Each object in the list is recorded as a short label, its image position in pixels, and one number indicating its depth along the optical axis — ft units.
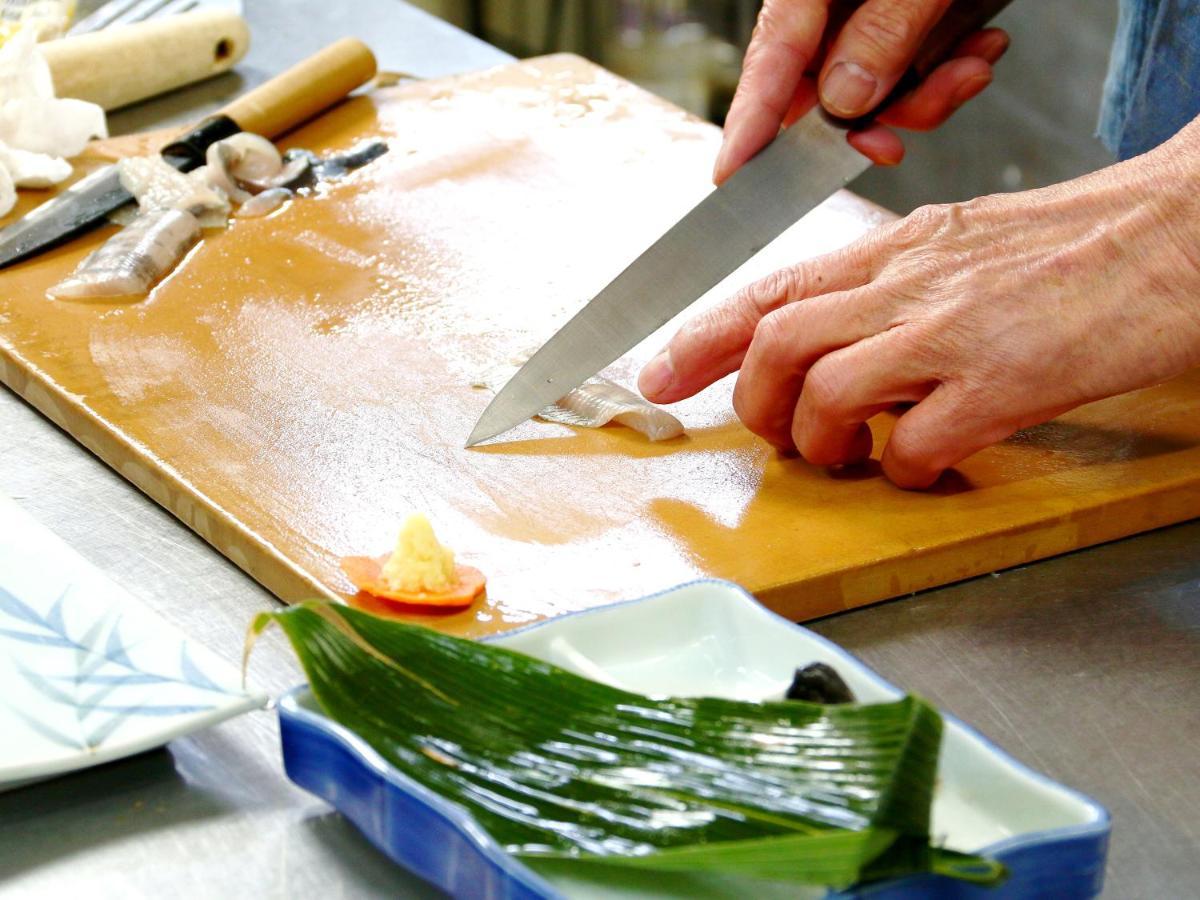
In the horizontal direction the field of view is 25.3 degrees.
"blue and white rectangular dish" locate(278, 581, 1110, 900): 2.19
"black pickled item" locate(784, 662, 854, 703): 2.31
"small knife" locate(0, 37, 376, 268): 3.41
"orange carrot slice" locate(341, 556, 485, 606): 2.61
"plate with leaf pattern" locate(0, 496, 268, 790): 2.38
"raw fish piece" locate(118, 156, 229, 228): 3.48
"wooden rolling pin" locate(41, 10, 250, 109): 3.95
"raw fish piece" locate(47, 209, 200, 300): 3.25
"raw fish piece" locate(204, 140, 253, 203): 3.56
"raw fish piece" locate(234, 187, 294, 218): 3.51
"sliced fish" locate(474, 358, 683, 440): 2.95
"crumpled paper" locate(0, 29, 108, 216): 3.57
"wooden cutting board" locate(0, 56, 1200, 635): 2.73
